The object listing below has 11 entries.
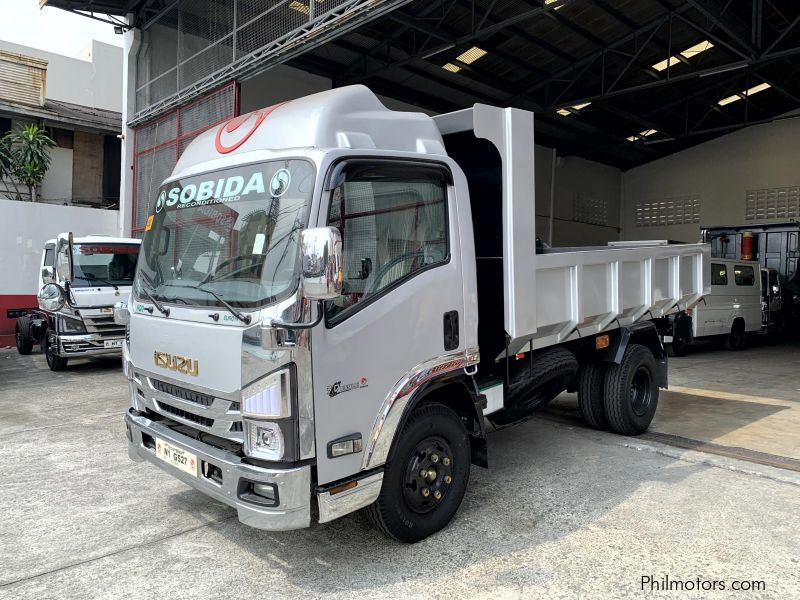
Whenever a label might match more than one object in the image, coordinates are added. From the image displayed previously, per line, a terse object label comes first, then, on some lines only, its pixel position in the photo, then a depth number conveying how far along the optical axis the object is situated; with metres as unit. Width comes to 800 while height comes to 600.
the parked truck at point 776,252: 15.48
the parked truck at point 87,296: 9.09
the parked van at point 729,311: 12.30
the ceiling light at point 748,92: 18.38
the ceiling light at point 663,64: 16.27
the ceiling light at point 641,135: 21.42
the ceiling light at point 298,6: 9.86
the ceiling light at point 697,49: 15.38
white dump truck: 2.83
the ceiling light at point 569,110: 18.52
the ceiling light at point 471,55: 14.34
